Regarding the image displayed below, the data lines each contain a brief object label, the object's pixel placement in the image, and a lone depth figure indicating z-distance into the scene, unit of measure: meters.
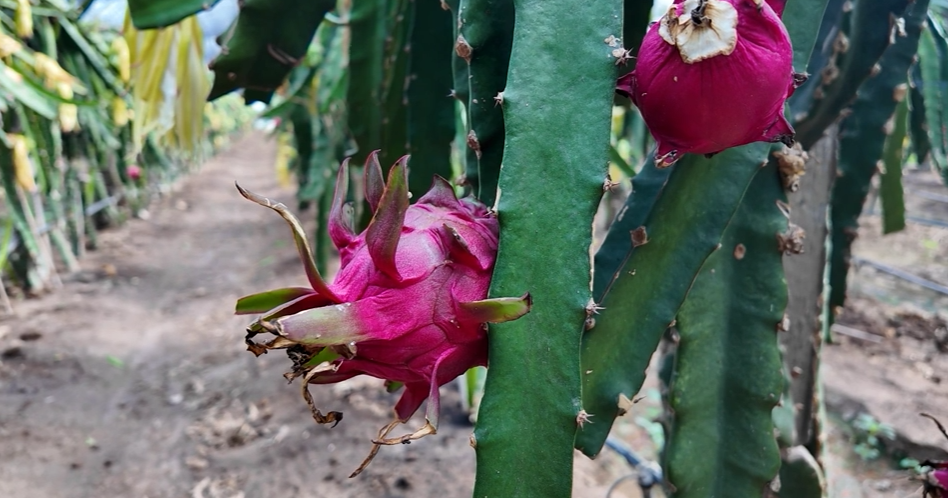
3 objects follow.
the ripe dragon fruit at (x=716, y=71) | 0.34
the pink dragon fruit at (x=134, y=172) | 4.50
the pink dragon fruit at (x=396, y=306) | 0.33
